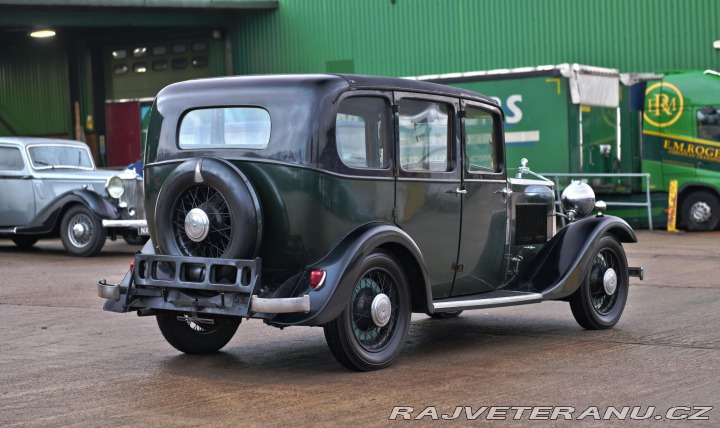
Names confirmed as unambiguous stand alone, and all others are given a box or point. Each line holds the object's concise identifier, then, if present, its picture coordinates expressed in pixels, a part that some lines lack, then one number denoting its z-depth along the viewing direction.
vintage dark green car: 6.59
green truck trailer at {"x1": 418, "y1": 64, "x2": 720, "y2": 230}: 19.34
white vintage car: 16.48
